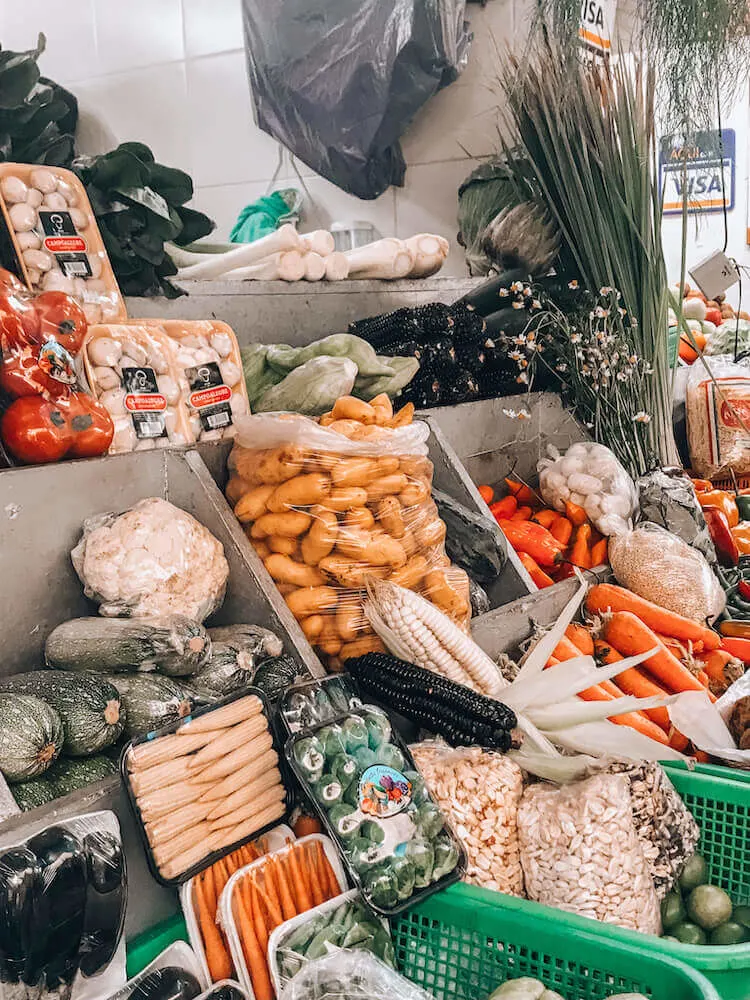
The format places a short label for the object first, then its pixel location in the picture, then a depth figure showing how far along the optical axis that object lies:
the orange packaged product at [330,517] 2.16
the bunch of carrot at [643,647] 2.54
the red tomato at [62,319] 2.03
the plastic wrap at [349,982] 1.34
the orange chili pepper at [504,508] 3.37
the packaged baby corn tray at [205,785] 1.48
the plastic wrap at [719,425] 4.41
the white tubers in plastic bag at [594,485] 3.37
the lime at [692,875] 1.80
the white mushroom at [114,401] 2.22
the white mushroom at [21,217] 2.40
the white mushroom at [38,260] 2.41
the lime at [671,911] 1.73
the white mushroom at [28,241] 2.41
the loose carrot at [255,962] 1.41
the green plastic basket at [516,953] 1.31
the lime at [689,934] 1.70
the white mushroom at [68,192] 2.52
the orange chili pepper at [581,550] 3.24
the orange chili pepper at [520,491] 3.59
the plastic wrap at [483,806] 1.67
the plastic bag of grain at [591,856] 1.58
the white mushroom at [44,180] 2.47
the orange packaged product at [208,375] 2.38
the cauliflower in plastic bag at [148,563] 1.90
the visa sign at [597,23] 4.37
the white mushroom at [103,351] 2.22
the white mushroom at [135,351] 2.28
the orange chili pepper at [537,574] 3.07
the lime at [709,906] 1.73
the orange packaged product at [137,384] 2.22
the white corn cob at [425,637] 2.06
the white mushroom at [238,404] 2.50
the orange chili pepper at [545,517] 3.39
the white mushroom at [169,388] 2.31
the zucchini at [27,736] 1.47
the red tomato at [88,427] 1.98
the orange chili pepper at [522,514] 3.40
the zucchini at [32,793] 1.46
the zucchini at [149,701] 1.66
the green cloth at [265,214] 4.93
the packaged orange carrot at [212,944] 1.44
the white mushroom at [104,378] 2.22
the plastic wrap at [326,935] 1.40
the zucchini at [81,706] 1.58
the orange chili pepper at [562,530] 3.32
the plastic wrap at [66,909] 1.21
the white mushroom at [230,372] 2.48
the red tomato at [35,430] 1.93
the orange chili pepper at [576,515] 3.37
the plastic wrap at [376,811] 1.51
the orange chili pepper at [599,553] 3.28
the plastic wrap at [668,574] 3.05
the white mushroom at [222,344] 2.49
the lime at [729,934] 1.70
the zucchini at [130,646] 1.76
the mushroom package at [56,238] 2.41
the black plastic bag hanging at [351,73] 4.36
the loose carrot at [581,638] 2.77
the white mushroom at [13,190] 2.39
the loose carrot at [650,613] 2.92
